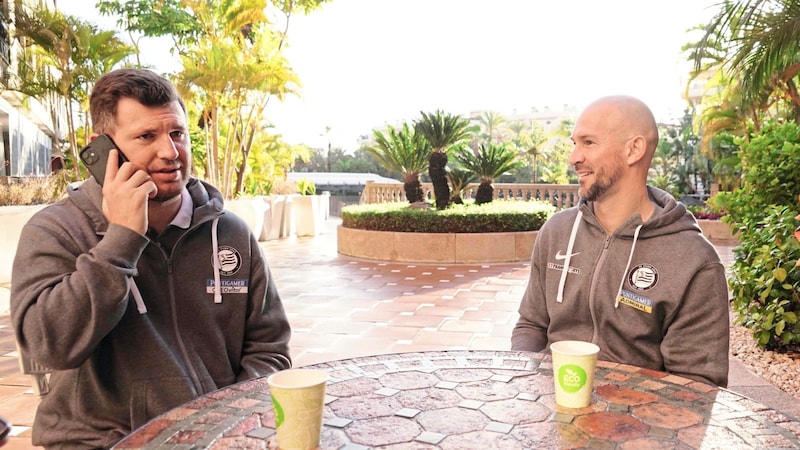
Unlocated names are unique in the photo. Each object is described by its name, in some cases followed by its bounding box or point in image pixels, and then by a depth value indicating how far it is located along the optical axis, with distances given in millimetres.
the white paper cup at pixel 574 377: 1207
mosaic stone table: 1068
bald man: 1814
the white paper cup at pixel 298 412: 995
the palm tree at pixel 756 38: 6258
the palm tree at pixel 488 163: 10859
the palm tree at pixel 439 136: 10383
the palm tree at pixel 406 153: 11094
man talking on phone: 1419
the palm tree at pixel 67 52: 9930
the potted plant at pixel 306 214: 13742
